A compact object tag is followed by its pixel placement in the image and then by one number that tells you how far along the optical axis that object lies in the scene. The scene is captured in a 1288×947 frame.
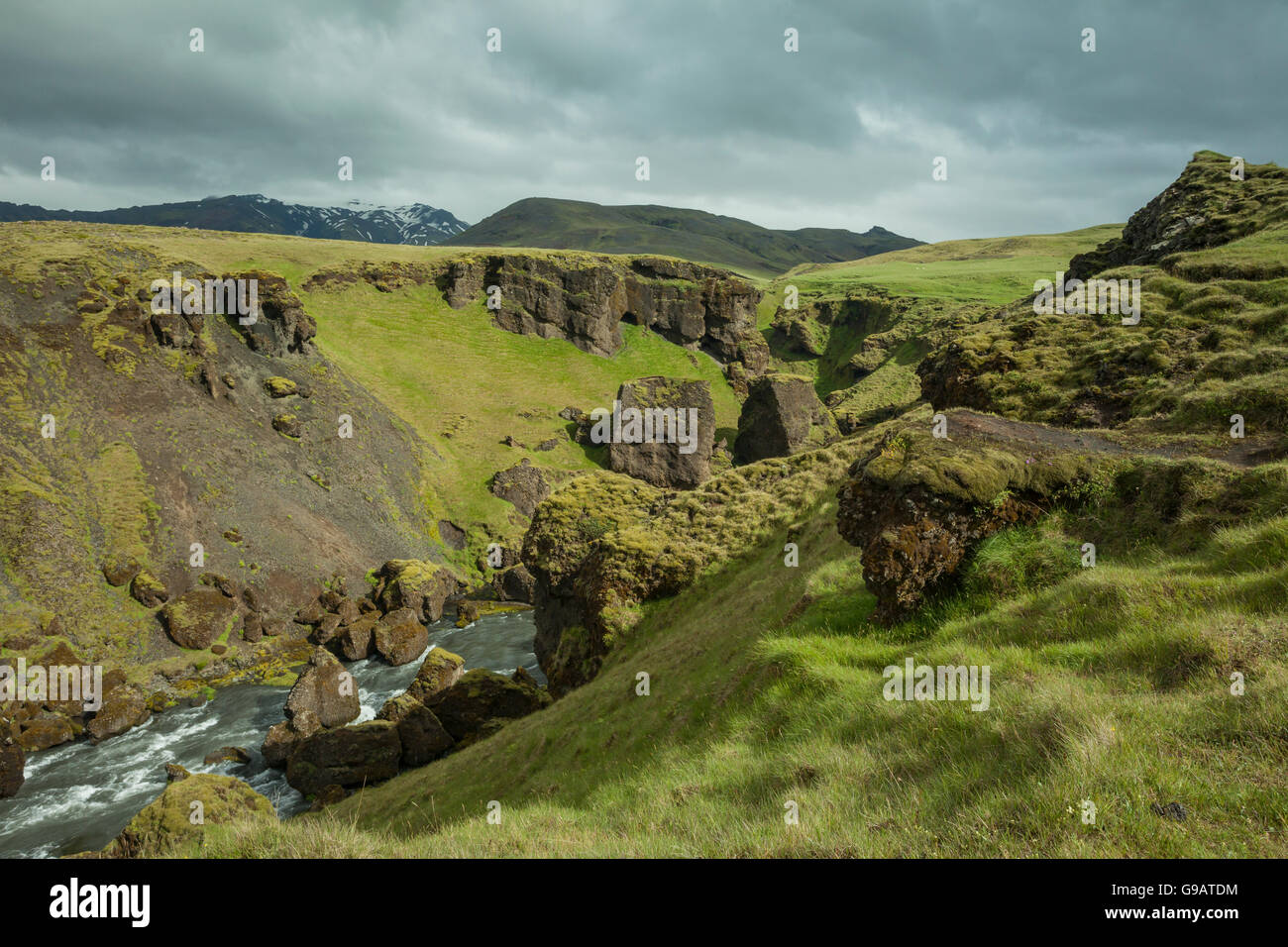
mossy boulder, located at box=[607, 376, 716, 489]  83.75
